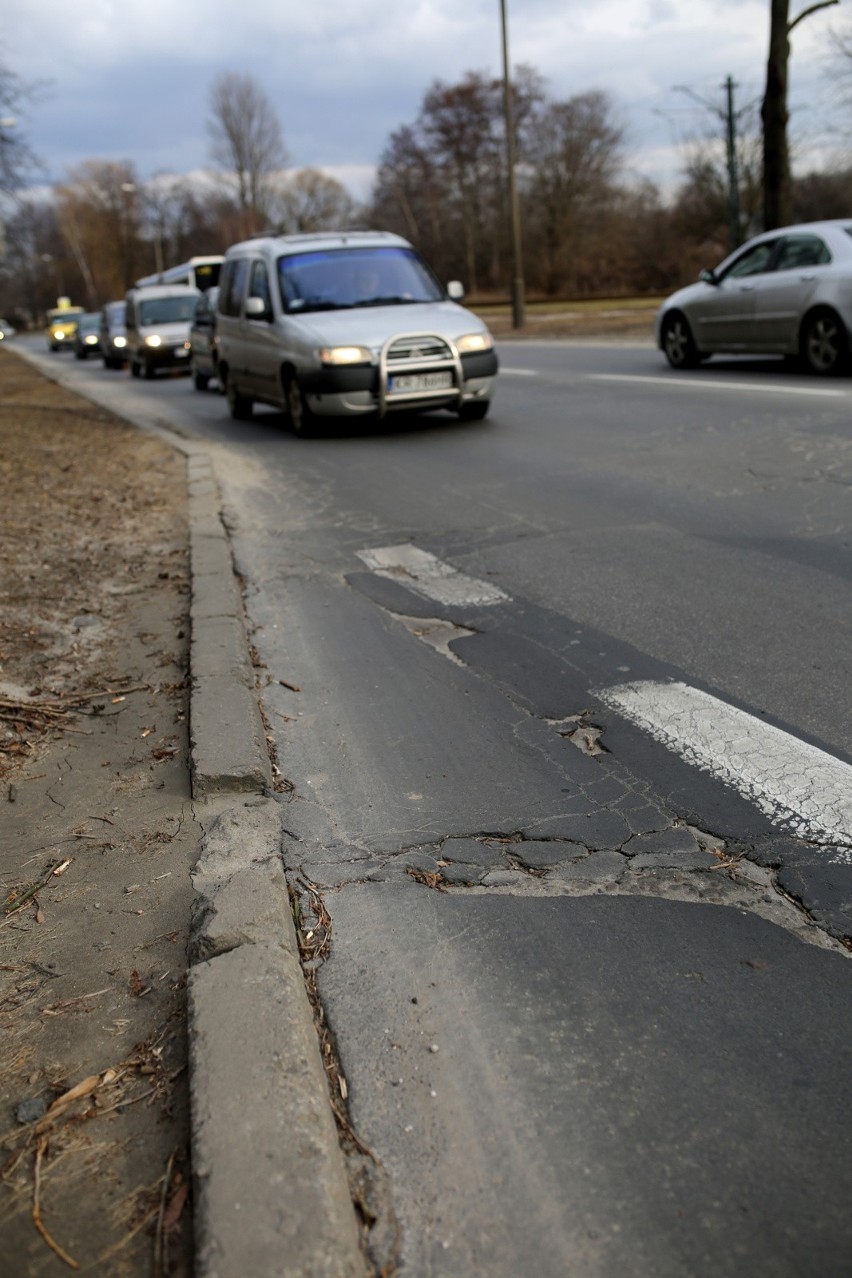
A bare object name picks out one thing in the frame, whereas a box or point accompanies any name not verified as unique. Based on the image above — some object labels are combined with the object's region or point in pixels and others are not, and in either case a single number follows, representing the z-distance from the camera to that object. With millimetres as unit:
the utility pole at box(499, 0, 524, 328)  30562
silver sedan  13516
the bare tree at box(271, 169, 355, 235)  87375
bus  24216
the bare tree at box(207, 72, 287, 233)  78312
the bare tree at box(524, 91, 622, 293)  60812
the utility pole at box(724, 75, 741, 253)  35031
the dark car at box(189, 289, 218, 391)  19031
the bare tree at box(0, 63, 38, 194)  21078
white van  27016
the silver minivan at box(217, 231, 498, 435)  11781
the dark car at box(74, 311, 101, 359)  43656
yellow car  59812
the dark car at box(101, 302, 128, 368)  33219
